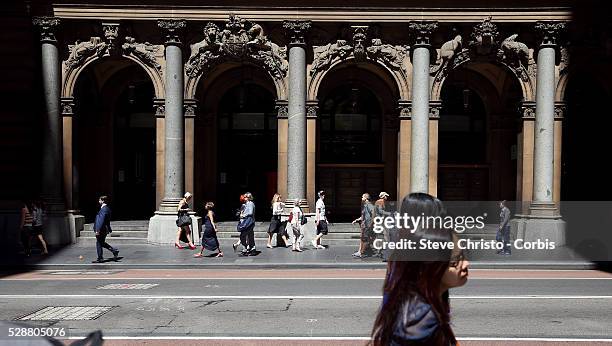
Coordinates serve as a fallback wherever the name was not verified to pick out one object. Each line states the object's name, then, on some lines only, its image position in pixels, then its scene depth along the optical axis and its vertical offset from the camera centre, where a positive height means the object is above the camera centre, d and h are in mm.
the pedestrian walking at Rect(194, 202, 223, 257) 16969 -2012
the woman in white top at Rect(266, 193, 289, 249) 19219 -1881
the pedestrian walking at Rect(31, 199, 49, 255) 17906 -1813
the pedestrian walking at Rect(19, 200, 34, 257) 17578 -1936
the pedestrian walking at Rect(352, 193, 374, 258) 17125 -1775
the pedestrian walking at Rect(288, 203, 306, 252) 18641 -1923
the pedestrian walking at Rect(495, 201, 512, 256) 17922 -2094
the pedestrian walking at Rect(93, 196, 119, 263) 16156 -1721
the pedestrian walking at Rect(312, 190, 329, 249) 19141 -1816
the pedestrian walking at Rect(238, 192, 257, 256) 17391 -1736
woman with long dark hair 2686 -578
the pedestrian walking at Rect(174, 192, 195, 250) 19203 -1825
